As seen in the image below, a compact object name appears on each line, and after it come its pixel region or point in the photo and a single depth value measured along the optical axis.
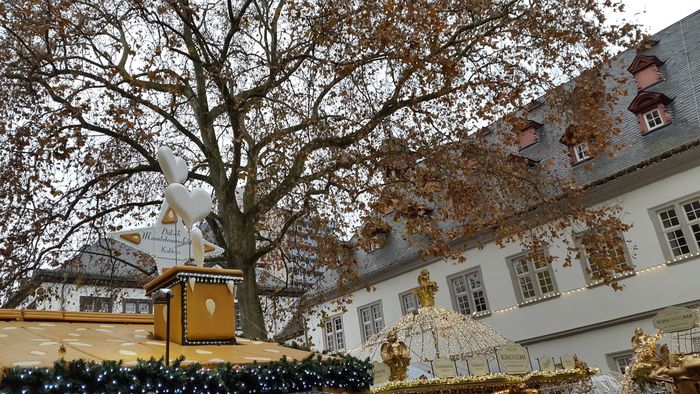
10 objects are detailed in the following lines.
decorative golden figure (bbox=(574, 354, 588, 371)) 11.87
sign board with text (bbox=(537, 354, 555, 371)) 11.93
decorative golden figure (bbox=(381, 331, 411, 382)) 9.32
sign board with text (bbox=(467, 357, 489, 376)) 9.88
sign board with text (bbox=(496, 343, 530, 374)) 10.15
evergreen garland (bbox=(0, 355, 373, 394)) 3.55
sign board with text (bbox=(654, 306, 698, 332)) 7.72
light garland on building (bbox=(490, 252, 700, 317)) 17.91
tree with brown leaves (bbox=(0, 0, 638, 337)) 12.64
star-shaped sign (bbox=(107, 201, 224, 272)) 5.96
